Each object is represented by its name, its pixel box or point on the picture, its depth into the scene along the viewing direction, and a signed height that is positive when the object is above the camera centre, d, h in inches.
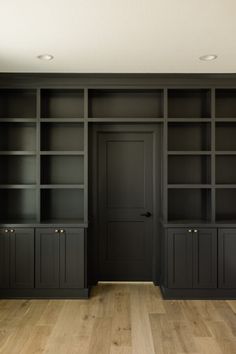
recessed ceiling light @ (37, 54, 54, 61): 135.2 +48.5
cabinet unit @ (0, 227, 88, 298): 158.2 -37.2
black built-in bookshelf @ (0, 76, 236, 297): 172.7 +17.6
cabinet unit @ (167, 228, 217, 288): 158.1 -35.3
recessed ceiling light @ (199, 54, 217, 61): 135.3 +48.5
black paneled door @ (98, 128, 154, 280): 179.0 -12.7
